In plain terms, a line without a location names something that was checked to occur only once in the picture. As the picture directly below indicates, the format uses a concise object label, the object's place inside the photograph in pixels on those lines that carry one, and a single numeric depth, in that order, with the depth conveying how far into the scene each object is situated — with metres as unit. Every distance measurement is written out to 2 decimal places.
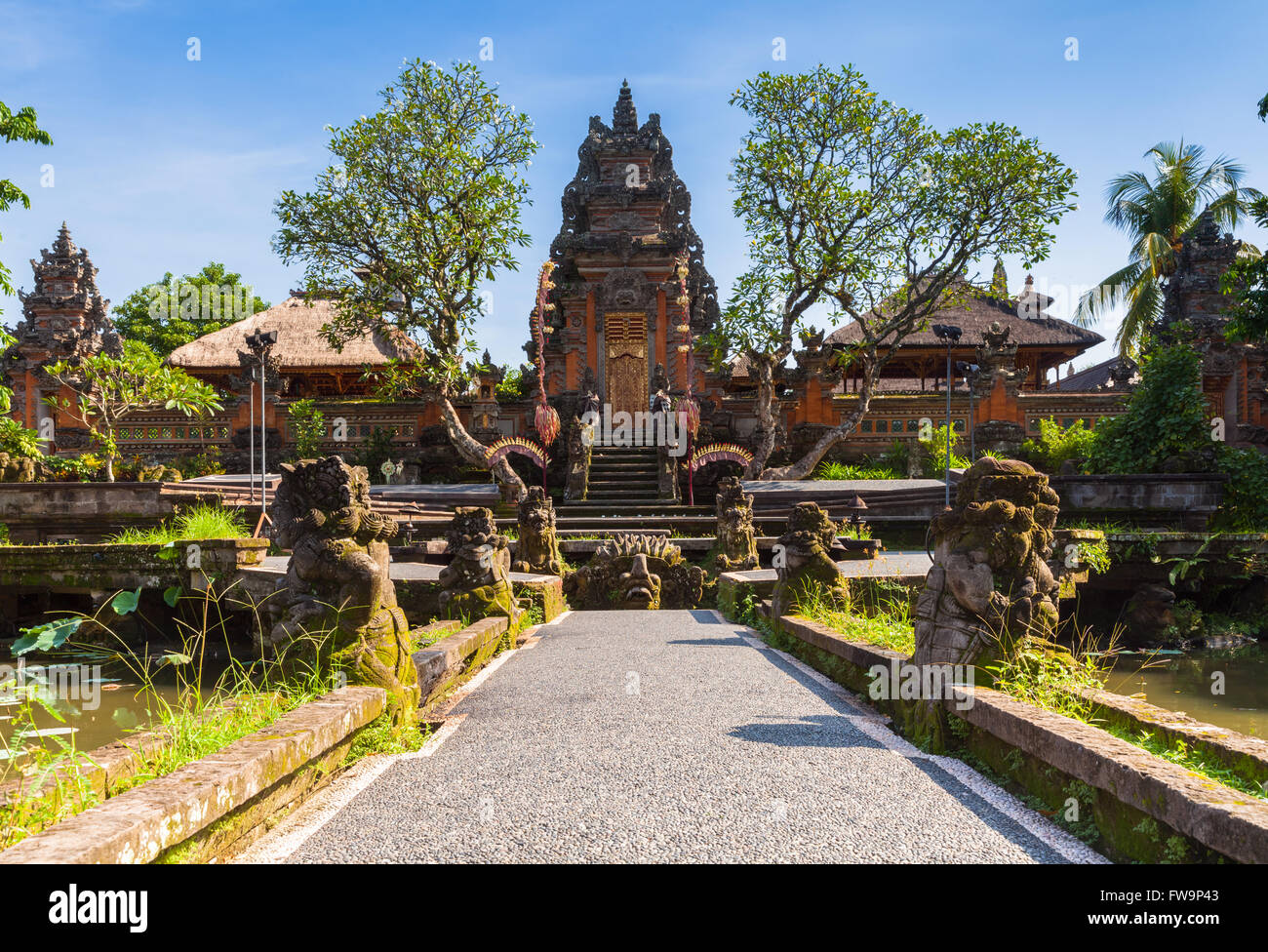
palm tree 26.97
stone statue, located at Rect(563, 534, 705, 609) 11.51
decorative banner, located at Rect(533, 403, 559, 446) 20.41
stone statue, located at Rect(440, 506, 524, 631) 8.07
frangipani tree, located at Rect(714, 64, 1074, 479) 17.81
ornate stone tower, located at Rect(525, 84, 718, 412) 22.88
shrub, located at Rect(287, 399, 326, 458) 22.27
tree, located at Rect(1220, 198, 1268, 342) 12.15
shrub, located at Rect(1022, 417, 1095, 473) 20.14
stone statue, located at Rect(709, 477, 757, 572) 12.43
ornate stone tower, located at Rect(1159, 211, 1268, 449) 24.44
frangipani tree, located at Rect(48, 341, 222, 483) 17.52
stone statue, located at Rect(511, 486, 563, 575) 11.37
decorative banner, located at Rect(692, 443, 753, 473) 18.45
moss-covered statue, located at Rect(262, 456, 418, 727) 4.47
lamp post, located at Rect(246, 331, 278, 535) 16.66
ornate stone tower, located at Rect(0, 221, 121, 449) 24.55
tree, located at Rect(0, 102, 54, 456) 9.73
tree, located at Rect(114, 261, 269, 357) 33.69
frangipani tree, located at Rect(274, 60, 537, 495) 17.83
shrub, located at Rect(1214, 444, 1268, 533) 13.84
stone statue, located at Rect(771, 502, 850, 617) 8.04
